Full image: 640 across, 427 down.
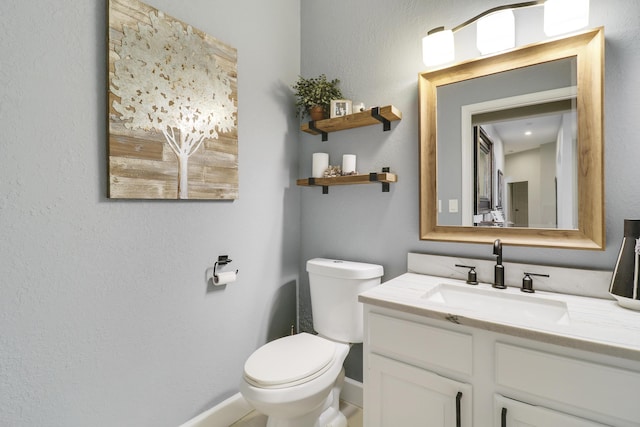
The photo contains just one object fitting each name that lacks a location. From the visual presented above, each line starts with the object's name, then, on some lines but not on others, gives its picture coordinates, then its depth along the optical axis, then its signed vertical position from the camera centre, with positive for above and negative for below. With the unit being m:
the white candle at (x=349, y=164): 1.78 +0.28
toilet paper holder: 1.58 -0.26
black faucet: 1.28 -0.24
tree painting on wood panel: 1.23 +0.47
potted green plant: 1.85 +0.71
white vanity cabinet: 0.81 -0.52
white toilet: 1.22 -0.66
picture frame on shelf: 1.77 +0.61
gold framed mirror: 1.19 +0.26
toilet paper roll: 1.55 -0.34
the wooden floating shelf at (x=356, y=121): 1.60 +0.51
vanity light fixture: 1.17 +0.78
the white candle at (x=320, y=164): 1.88 +0.29
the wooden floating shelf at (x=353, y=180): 1.61 +0.18
